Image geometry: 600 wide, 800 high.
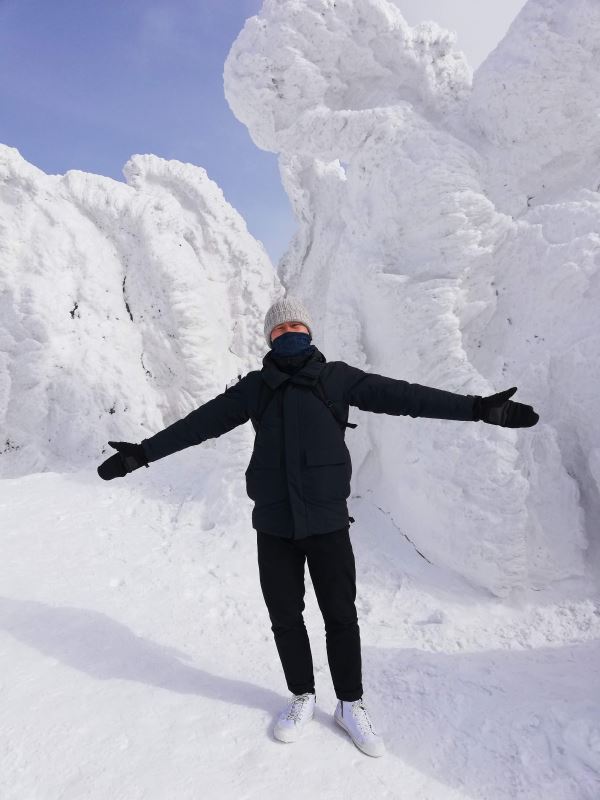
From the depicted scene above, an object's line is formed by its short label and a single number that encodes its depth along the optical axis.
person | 2.09
